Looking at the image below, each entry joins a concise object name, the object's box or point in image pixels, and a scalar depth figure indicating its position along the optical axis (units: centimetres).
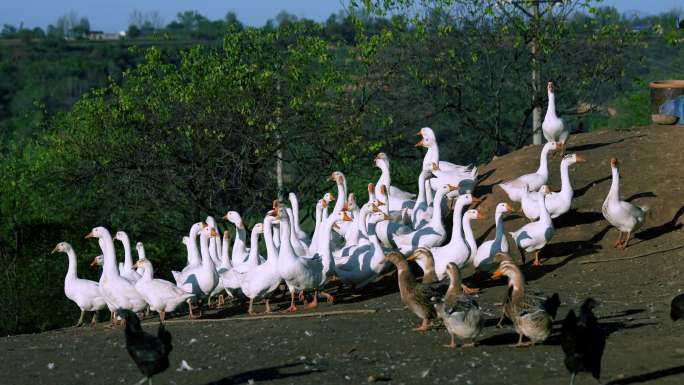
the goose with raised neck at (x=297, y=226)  1920
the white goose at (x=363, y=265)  1590
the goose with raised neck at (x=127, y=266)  1744
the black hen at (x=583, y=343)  957
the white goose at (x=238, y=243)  1839
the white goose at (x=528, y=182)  1838
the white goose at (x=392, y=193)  2023
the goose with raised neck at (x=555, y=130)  2027
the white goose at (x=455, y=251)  1545
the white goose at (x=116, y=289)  1592
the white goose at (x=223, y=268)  1678
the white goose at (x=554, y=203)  1744
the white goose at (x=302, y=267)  1556
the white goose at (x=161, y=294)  1545
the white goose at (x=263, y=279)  1584
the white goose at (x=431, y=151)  2039
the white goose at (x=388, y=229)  1788
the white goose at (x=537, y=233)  1648
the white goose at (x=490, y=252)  1563
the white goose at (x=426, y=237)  1717
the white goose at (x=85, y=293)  1703
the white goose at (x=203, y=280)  1620
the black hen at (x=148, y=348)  1015
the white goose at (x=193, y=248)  1780
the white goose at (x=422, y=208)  1868
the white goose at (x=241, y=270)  1631
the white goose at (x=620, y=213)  1667
